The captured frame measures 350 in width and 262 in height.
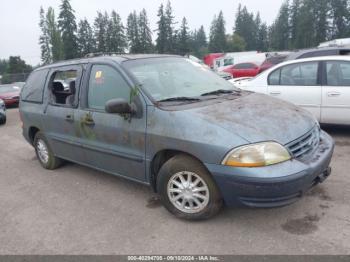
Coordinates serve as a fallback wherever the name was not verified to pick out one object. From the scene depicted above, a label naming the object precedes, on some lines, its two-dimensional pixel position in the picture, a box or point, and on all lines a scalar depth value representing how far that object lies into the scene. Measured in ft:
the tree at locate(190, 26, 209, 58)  330.46
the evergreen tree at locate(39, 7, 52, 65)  223.30
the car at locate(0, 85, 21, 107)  58.29
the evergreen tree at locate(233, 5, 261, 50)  316.81
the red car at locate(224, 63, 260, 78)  67.94
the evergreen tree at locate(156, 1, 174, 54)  229.66
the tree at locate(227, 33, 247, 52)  284.20
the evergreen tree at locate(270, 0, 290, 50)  275.39
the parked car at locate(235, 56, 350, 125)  19.30
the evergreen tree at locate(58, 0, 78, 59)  208.74
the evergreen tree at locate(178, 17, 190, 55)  233.14
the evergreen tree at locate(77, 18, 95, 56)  231.98
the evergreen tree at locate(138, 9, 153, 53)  255.91
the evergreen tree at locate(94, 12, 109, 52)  242.37
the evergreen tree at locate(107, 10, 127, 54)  242.06
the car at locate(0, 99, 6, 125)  37.71
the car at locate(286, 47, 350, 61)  28.62
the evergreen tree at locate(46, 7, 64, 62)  211.53
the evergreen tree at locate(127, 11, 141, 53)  262.67
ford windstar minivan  10.01
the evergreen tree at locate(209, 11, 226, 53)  282.56
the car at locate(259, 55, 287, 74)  49.75
